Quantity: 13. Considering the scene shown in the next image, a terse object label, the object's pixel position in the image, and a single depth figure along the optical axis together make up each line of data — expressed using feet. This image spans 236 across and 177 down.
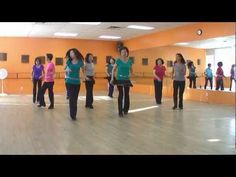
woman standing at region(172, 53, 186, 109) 21.35
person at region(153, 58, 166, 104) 24.49
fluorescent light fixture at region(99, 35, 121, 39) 40.68
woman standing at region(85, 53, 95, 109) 21.31
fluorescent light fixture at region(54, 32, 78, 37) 38.20
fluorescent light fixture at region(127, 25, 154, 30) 31.64
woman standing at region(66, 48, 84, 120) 16.12
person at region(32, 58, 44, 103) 23.58
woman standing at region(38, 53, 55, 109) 20.79
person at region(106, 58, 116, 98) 29.02
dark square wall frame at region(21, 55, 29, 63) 40.70
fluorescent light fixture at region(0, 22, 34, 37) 30.59
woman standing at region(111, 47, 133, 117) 17.70
